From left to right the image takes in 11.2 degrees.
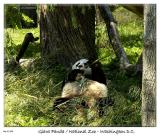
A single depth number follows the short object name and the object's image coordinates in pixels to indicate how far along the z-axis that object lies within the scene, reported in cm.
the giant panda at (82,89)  1307
